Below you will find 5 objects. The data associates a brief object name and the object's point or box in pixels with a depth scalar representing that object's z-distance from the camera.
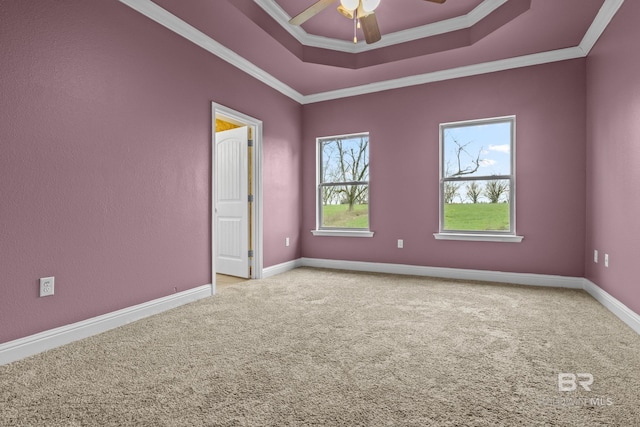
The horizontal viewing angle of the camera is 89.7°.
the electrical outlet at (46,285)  2.10
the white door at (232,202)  4.24
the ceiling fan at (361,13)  2.28
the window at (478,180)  3.98
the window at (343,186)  4.80
